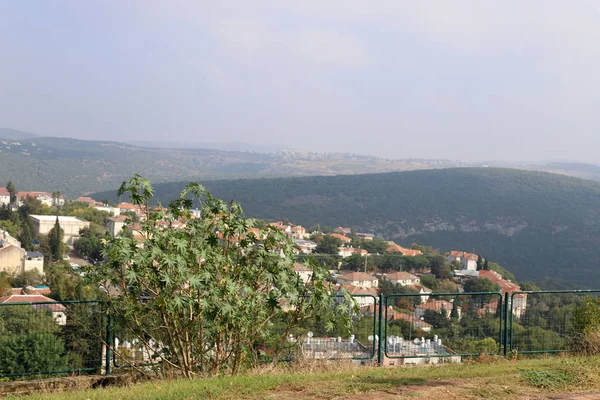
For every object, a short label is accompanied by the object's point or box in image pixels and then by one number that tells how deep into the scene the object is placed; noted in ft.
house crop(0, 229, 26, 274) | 199.70
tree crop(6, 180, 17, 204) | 362.64
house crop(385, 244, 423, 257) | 253.38
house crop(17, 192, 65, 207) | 363.07
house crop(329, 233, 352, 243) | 302.94
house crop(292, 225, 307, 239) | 305.90
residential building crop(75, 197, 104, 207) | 370.53
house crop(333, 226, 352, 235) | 364.46
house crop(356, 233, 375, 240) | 329.93
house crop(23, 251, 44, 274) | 205.16
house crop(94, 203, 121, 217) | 340.02
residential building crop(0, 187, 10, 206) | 360.07
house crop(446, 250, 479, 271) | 244.73
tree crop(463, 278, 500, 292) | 149.95
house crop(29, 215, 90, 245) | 277.37
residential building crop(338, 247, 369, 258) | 242.39
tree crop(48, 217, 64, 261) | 232.53
